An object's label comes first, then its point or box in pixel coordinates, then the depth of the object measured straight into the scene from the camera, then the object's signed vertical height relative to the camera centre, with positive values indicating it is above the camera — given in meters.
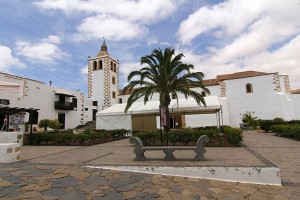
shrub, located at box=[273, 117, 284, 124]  19.16 -0.10
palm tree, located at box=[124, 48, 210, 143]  13.52 +3.28
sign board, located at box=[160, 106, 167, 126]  8.02 +0.34
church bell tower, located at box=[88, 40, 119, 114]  33.47 +7.76
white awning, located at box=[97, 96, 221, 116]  14.55 +1.32
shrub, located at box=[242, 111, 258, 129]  23.25 +0.28
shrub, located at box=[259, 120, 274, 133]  19.32 -0.39
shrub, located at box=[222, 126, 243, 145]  9.95 -0.69
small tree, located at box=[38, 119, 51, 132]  21.95 +0.60
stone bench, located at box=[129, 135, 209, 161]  6.23 -0.79
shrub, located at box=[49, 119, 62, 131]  22.16 +0.46
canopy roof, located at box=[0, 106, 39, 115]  11.13 +1.13
